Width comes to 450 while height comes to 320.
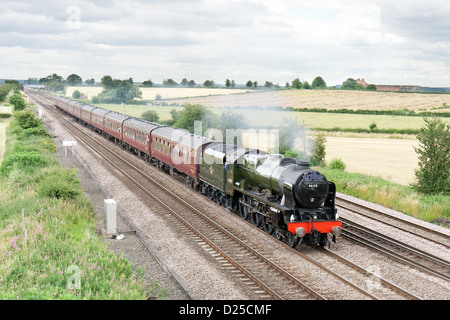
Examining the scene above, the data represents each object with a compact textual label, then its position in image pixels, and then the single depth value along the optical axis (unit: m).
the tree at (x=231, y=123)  41.47
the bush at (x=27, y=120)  45.32
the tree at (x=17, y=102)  73.25
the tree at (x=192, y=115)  50.68
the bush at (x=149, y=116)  68.64
